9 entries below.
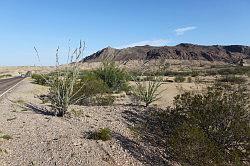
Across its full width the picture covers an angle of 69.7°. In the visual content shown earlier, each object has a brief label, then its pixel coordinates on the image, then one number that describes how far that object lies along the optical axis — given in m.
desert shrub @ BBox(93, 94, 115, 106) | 10.30
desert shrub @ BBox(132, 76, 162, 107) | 9.39
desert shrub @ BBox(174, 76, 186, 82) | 28.02
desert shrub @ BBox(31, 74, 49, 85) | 21.34
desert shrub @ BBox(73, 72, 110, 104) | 10.58
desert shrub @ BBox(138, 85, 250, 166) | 5.64
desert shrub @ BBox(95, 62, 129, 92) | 17.10
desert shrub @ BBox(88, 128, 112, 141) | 5.93
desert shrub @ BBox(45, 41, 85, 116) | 7.44
